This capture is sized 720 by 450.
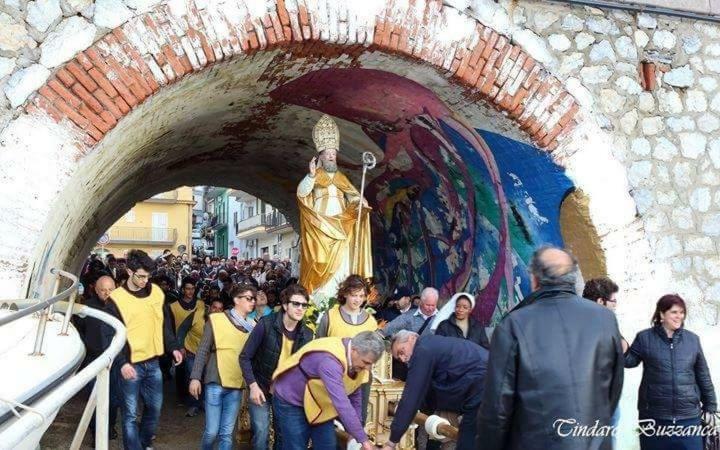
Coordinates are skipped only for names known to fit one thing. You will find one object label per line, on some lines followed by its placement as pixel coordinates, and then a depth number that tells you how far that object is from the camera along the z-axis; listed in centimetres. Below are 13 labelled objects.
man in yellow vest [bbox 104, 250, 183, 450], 553
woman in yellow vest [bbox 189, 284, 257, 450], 536
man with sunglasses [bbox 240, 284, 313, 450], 525
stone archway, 491
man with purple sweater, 424
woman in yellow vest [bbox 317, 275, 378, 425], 585
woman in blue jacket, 498
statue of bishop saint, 711
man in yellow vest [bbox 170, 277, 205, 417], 770
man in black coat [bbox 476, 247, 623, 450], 294
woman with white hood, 599
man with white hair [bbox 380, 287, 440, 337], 670
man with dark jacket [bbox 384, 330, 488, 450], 398
